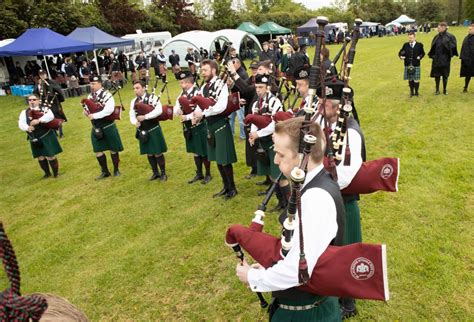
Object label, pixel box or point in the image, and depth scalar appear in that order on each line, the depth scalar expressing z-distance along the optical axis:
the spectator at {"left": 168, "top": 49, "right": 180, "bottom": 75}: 22.91
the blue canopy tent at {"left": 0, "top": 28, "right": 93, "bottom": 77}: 16.61
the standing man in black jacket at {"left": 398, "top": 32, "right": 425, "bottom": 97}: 11.00
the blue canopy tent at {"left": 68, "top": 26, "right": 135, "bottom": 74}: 19.34
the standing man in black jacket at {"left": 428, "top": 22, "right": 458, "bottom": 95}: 10.88
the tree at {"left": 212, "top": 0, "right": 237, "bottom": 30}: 43.94
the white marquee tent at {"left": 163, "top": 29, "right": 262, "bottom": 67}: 25.02
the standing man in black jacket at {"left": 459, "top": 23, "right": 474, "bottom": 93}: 10.63
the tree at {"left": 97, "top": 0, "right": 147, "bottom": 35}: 30.93
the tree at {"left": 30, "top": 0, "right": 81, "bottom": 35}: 25.50
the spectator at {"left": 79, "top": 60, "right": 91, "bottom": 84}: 20.53
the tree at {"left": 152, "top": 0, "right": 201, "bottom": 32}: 37.06
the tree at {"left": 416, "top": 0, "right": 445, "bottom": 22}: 67.69
